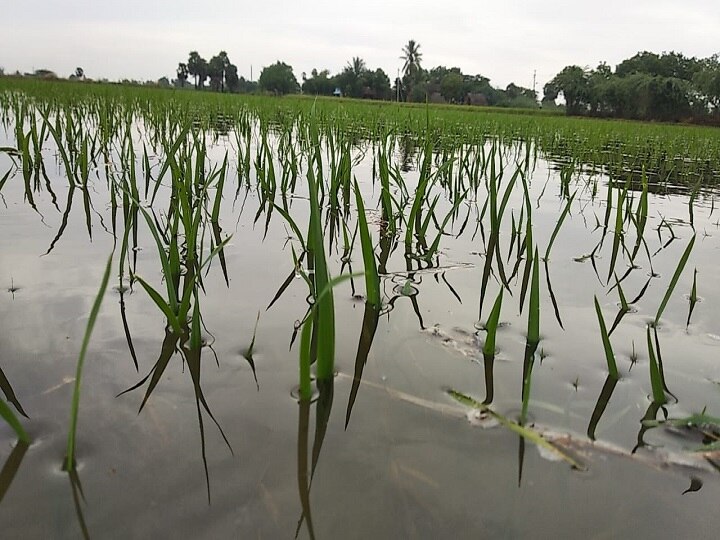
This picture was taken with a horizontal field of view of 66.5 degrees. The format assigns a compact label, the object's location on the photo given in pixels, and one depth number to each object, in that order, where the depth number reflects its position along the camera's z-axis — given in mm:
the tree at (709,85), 36875
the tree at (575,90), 45844
